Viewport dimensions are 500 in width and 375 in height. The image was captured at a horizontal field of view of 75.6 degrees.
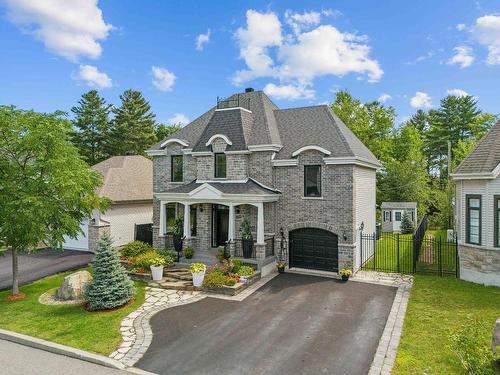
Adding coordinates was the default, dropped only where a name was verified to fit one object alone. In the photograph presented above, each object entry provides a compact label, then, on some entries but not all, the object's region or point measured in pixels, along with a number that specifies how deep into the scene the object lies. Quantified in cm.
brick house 1611
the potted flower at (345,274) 1486
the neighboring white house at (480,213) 1334
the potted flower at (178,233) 1819
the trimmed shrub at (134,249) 1788
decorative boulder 1309
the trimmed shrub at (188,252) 1727
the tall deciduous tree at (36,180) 1271
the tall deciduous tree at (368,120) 3681
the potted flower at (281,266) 1650
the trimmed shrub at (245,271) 1458
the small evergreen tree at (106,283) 1170
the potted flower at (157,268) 1489
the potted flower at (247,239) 1661
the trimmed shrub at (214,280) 1358
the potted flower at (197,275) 1398
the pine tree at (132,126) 4747
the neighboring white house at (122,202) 2242
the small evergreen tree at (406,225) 2891
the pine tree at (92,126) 4584
